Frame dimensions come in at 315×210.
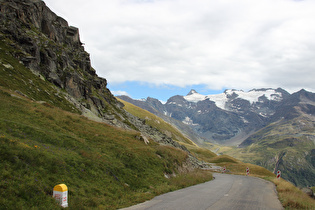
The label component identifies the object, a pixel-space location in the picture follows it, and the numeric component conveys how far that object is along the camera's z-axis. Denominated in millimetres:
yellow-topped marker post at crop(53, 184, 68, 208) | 10525
